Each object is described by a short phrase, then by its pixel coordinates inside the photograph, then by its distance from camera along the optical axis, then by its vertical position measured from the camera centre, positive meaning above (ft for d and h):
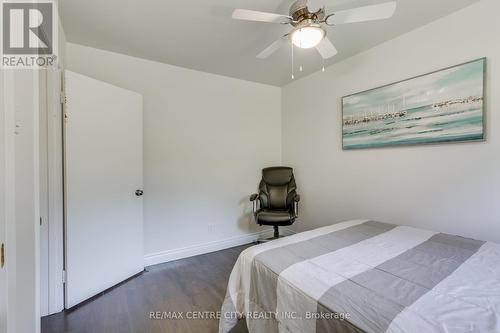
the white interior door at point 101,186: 6.32 -0.63
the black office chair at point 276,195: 10.43 -1.46
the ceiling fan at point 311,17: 4.78 +3.25
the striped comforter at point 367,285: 2.72 -1.80
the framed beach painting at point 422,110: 6.04 +1.68
